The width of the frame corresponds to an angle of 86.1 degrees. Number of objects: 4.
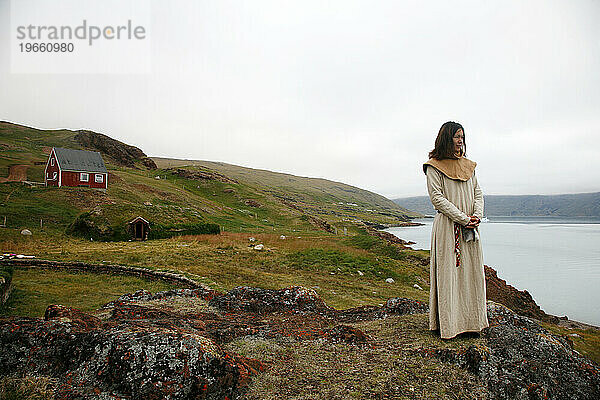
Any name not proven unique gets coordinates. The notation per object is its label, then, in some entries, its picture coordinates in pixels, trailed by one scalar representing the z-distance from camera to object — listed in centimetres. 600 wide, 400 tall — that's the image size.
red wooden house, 4503
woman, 543
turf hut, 2780
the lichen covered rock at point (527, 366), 383
